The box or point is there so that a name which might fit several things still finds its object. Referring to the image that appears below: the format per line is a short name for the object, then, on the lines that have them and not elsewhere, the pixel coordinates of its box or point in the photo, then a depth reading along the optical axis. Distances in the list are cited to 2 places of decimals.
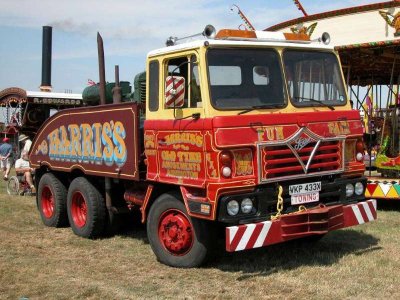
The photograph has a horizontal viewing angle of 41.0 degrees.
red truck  5.27
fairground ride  9.00
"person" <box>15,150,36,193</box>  12.98
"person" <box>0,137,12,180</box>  17.17
